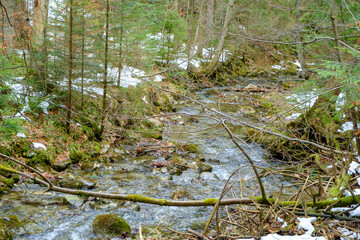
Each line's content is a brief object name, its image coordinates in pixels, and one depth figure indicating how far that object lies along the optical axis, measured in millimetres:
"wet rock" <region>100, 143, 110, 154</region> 8477
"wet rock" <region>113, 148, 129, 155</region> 8820
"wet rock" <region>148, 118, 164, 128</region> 11617
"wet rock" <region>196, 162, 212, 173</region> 7762
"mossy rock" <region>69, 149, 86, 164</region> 7441
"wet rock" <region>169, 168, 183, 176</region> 7543
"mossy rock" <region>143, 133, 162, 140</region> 10445
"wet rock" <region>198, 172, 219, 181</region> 7211
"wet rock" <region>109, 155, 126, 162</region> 8172
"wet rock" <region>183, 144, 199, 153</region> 9373
